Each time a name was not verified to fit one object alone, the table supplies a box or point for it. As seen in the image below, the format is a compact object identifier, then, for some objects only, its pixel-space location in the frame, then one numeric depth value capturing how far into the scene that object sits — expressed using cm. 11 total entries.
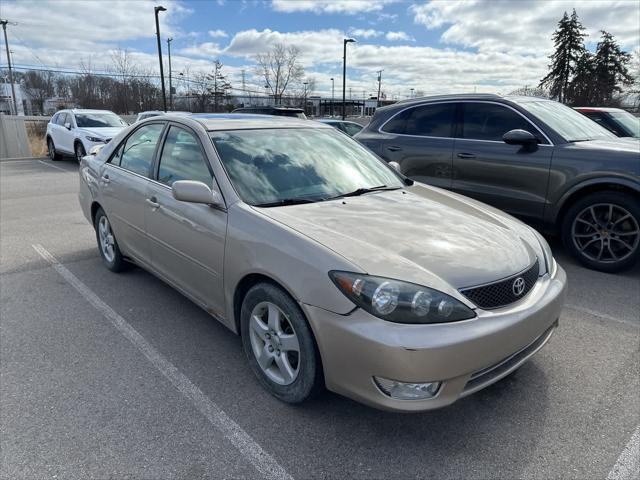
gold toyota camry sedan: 216
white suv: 1357
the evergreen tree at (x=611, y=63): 3981
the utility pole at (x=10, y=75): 3344
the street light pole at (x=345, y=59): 2972
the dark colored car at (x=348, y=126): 1375
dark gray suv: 475
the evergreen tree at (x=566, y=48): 4303
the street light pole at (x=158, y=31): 2266
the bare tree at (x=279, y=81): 4525
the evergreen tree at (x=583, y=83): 3600
